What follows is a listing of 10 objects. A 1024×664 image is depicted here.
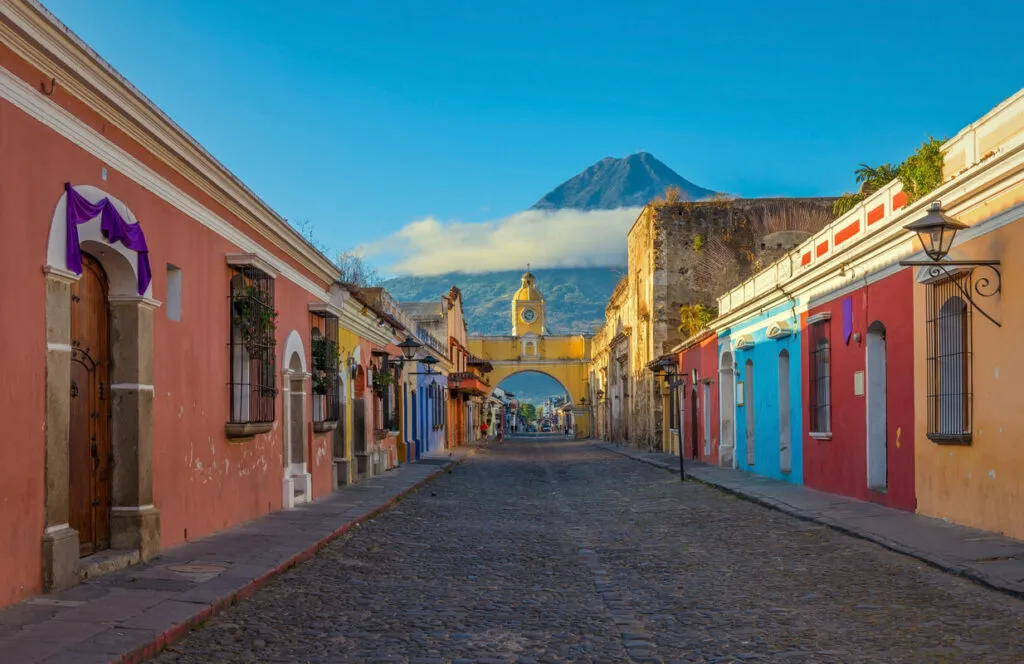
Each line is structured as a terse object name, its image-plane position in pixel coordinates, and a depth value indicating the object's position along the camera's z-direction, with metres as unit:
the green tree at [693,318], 33.22
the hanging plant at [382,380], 23.06
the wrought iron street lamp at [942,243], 9.49
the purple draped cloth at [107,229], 7.23
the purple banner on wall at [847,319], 14.53
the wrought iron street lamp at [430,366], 25.77
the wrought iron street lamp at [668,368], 27.68
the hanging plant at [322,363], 16.12
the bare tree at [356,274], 50.63
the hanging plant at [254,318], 11.88
